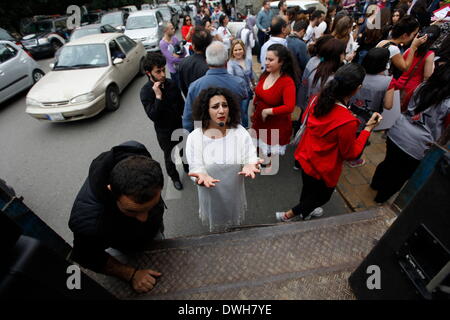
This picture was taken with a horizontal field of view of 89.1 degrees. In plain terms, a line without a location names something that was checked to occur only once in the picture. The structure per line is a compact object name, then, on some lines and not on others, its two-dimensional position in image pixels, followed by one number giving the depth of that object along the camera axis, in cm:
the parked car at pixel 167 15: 1522
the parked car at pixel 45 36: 1277
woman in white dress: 220
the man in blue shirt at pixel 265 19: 856
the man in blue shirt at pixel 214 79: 289
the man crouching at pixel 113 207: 143
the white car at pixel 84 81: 546
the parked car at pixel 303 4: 957
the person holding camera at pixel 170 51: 582
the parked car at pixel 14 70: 695
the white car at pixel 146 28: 1029
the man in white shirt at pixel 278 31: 433
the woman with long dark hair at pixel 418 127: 216
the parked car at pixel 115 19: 1354
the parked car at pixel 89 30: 943
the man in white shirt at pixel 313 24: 629
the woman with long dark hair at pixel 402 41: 338
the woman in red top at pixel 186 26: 836
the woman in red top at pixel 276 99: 295
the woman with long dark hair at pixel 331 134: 206
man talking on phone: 302
